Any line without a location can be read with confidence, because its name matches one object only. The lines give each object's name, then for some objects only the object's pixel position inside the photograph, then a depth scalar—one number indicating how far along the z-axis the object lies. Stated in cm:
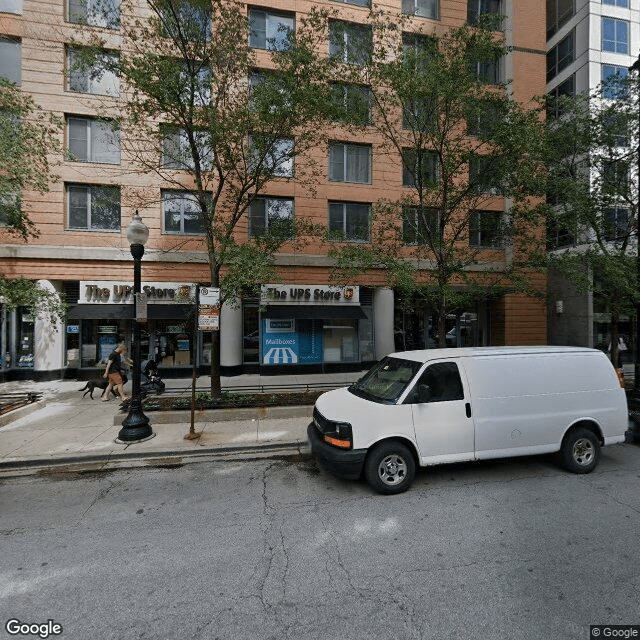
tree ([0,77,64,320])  783
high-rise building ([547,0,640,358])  1839
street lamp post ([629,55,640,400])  827
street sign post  703
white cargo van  476
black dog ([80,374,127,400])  1057
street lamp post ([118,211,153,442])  702
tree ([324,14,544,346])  883
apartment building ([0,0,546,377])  1359
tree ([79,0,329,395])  793
